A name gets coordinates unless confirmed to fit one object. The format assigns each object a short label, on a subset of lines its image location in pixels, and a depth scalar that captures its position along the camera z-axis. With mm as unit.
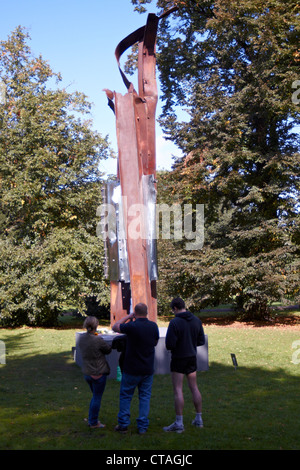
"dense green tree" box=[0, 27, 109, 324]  21922
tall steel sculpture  10828
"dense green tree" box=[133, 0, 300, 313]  20578
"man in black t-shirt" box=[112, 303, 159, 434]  5973
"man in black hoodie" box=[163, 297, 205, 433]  6203
